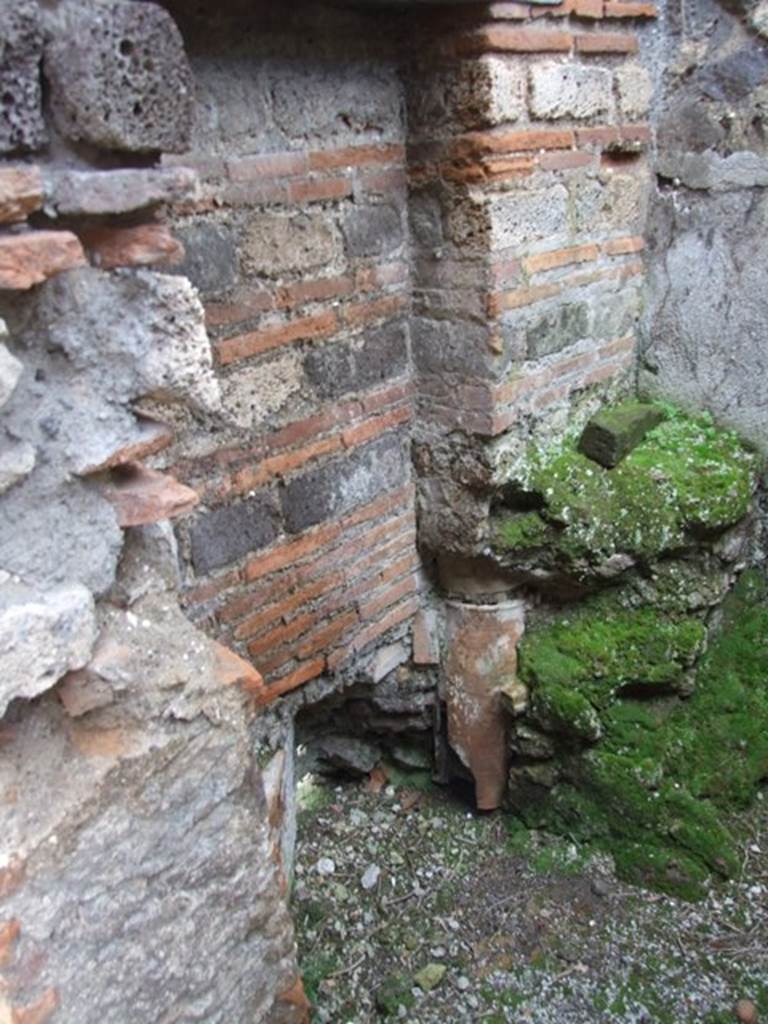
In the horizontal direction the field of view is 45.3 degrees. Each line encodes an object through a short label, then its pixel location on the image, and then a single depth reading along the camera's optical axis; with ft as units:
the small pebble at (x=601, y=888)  8.62
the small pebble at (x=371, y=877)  9.02
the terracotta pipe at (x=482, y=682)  9.07
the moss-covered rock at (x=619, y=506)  8.27
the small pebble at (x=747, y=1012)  7.41
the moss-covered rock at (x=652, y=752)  8.54
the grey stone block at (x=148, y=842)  3.74
